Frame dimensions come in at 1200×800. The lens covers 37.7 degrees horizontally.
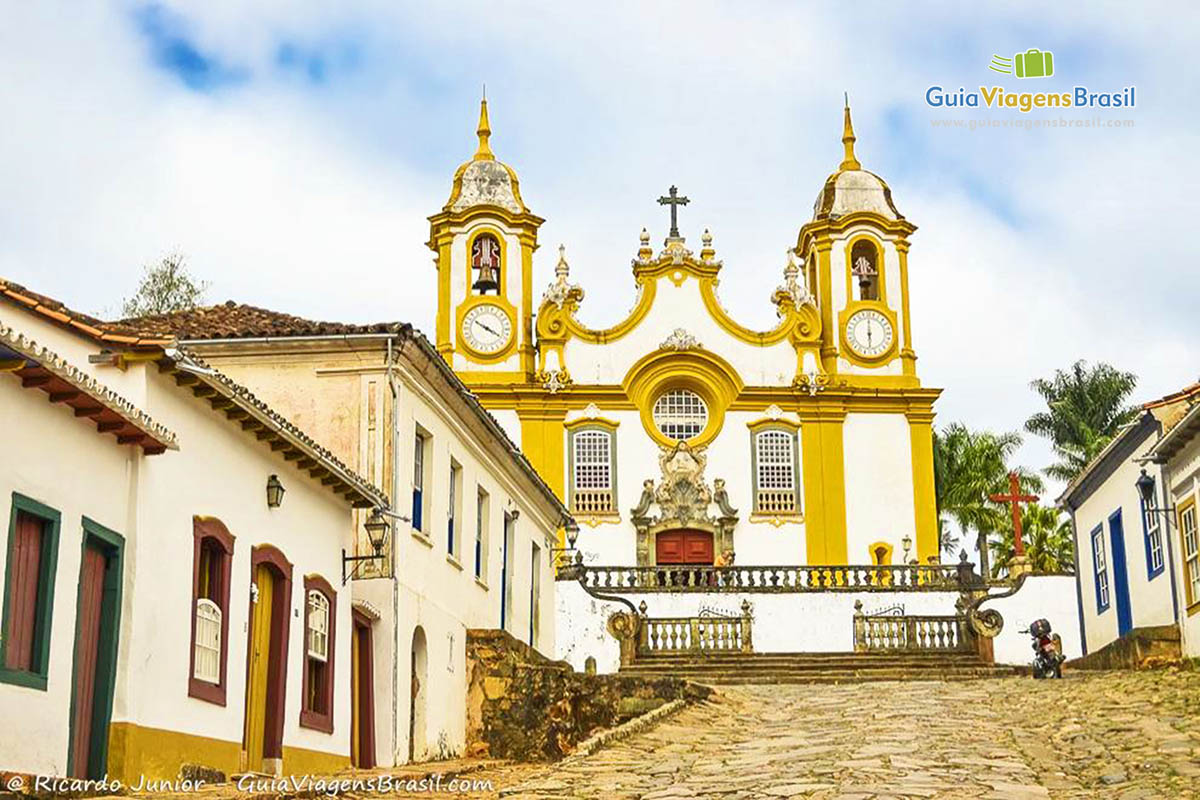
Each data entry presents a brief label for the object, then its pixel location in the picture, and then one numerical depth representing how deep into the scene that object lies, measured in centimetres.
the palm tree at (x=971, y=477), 4909
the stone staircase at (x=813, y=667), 2902
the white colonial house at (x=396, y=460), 1875
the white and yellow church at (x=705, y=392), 4078
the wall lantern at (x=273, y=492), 1568
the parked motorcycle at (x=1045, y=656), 2556
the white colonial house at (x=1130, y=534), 2381
